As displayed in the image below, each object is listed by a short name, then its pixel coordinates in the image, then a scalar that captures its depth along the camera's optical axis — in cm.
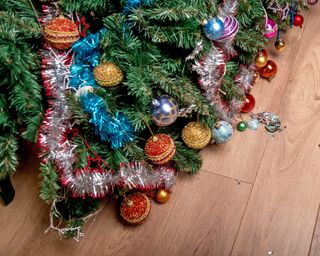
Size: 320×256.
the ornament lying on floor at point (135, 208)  91
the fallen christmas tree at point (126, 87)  74
